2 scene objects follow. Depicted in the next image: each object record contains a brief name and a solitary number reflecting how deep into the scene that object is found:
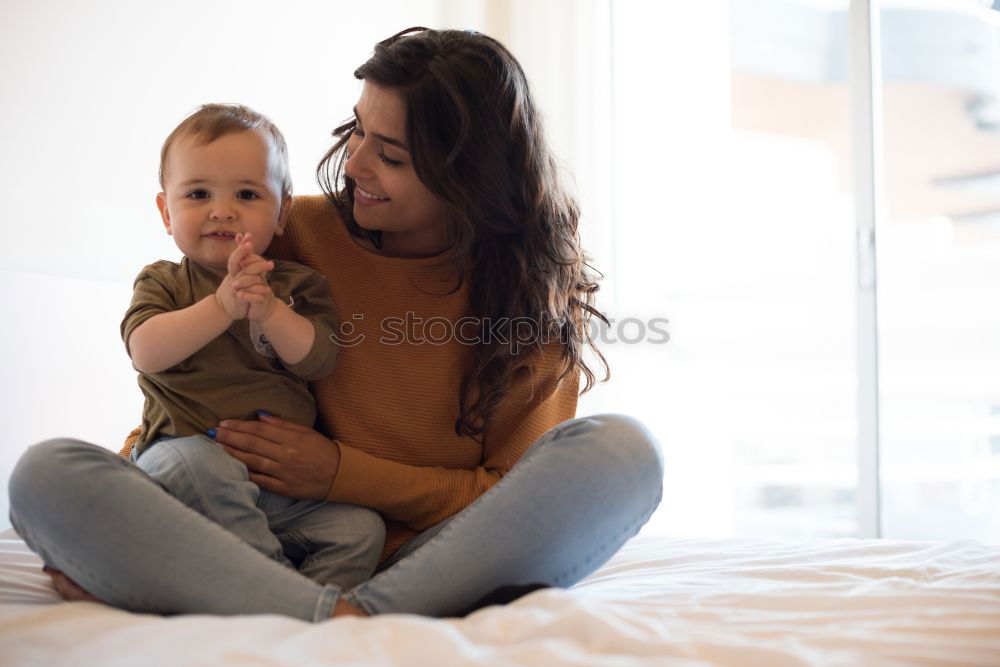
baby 1.16
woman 1.08
